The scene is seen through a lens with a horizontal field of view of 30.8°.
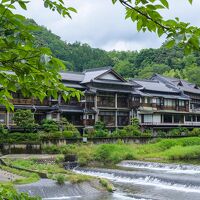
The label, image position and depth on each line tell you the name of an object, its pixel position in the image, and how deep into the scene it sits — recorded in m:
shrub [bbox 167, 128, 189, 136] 40.86
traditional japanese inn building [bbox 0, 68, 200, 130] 38.50
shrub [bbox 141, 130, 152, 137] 36.61
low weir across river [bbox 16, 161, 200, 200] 15.66
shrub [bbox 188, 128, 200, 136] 41.44
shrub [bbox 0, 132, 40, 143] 28.58
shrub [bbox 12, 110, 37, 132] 30.80
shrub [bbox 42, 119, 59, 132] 32.22
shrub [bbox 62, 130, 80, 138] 31.92
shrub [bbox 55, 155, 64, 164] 25.98
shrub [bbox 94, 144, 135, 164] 27.92
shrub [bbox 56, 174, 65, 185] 16.44
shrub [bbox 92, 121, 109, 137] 33.91
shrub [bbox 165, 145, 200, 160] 28.90
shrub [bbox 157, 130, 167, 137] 38.00
